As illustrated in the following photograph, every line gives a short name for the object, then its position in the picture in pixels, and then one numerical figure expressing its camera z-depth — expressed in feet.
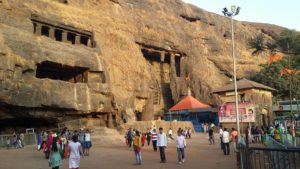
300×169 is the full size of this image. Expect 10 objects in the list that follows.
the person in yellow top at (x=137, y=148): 45.03
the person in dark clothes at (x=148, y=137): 76.27
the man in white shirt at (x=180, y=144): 46.39
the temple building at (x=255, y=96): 121.08
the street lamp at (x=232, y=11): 68.43
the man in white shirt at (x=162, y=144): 47.73
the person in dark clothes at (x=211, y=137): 76.54
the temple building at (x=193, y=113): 127.85
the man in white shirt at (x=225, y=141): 55.77
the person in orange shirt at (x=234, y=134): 62.27
